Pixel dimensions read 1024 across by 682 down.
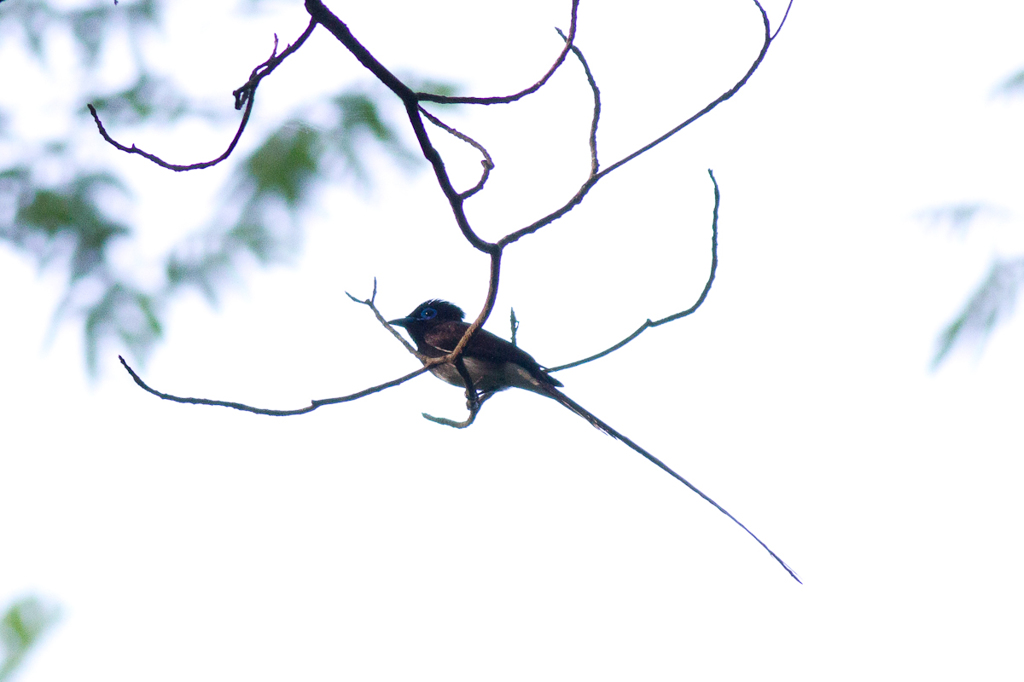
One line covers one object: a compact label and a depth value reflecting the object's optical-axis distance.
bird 10.14
